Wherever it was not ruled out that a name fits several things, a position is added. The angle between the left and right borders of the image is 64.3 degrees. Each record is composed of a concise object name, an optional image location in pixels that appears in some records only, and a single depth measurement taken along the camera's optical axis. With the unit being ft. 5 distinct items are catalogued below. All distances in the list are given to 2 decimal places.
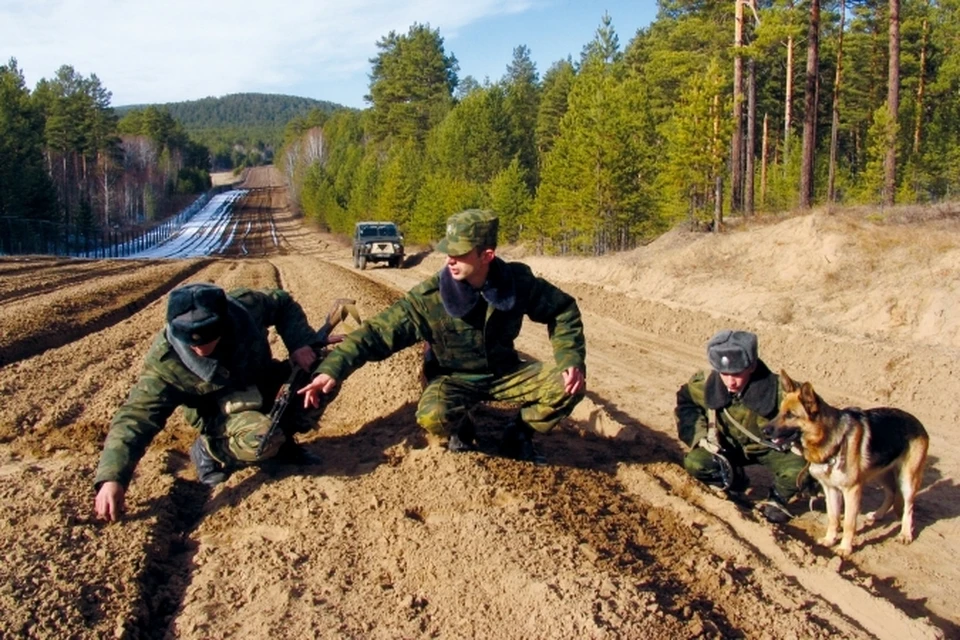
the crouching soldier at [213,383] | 13.53
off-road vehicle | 98.20
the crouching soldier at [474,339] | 14.83
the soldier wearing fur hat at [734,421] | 14.80
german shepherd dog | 13.82
